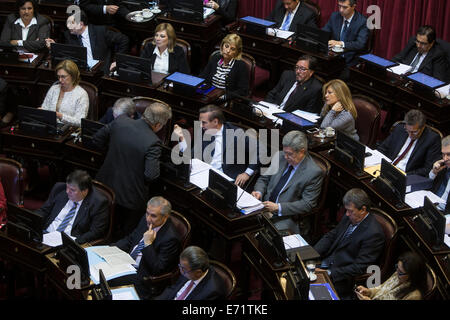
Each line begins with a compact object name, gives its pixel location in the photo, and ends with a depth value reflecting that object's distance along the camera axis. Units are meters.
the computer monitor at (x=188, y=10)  16.81
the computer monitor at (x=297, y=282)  9.02
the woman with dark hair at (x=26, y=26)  16.52
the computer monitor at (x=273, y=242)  9.96
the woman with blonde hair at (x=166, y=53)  15.43
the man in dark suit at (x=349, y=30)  16.08
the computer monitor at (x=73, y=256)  9.79
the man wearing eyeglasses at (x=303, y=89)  14.34
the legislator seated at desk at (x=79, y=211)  11.23
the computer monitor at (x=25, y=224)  10.57
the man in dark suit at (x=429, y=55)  14.88
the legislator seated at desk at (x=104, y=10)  17.77
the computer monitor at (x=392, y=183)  11.13
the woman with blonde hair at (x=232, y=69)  14.86
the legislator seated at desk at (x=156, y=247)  10.55
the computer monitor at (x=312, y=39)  15.48
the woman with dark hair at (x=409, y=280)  9.20
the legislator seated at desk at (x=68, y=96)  13.89
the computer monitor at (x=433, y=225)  10.14
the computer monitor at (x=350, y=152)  11.92
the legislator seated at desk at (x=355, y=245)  10.45
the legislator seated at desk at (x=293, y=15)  17.12
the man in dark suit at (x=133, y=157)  11.95
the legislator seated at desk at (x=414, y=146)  12.36
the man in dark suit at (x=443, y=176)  11.31
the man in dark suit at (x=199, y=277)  9.55
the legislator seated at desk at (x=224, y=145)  12.55
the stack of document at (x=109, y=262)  10.35
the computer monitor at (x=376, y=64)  14.63
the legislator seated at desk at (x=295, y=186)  11.61
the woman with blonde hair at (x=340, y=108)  13.17
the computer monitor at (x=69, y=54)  15.05
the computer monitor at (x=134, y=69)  14.62
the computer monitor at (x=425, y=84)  13.74
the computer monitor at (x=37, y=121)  12.96
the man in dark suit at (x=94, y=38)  16.17
